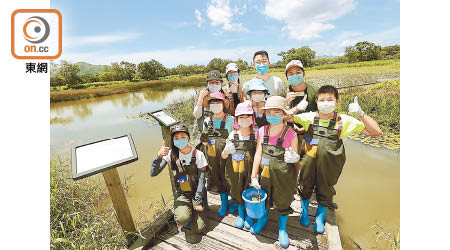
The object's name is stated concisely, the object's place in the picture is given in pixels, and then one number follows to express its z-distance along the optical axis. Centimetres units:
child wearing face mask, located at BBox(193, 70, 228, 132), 268
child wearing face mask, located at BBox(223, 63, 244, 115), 283
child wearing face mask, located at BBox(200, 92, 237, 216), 242
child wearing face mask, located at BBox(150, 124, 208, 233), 229
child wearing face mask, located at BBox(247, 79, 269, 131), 237
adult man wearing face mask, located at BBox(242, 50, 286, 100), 282
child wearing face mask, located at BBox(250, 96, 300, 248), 200
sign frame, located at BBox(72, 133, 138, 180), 173
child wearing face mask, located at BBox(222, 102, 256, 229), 216
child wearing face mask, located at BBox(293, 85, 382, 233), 198
